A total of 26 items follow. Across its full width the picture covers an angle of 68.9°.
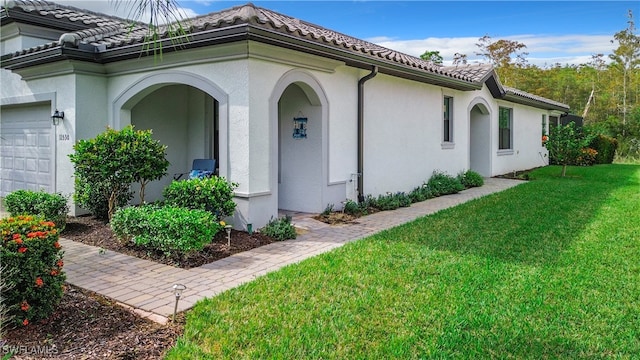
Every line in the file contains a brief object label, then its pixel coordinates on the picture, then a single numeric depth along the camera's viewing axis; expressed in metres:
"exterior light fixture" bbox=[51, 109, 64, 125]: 9.80
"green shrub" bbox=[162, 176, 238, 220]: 7.39
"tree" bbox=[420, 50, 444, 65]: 32.50
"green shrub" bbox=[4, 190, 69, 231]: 8.18
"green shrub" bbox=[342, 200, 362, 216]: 10.01
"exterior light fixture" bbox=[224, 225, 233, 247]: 7.01
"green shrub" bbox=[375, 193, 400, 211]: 10.74
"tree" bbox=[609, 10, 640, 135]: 36.59
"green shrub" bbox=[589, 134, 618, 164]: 24.31
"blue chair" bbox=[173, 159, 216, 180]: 9.43
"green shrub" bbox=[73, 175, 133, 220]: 8.55
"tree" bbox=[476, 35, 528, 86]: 41.06
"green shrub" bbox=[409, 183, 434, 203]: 12.05
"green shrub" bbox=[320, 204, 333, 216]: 9.69
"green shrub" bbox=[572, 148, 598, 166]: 23.19
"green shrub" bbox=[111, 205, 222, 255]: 6.20
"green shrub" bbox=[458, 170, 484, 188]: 14.89
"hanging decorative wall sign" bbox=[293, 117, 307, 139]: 9.80
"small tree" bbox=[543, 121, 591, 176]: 16.77
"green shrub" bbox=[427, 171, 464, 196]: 13.20
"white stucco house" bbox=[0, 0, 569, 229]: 7.91
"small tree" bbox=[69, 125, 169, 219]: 7.83
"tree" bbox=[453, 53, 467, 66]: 40.86
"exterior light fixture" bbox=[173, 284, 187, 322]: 4.27
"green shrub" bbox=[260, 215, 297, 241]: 7.68
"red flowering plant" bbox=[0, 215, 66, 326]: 3.96
